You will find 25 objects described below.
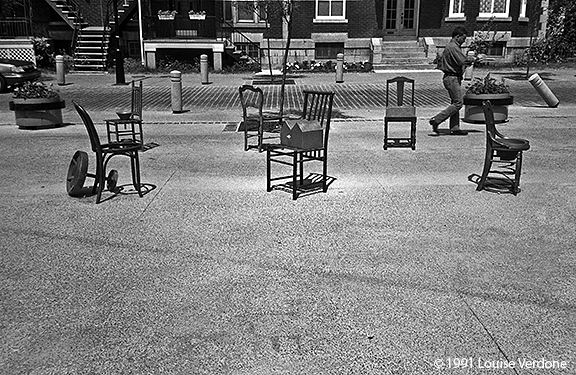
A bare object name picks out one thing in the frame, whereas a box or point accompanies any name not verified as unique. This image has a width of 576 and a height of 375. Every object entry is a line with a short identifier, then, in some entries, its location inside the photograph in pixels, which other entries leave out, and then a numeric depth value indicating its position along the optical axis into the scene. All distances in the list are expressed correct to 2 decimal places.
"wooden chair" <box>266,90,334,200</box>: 7.30
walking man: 10.98
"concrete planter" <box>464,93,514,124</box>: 12.54
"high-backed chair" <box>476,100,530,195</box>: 7.21
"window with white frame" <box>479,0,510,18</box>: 27.62
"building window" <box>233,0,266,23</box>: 22.24
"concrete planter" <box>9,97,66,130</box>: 12.60
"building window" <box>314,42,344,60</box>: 27.52
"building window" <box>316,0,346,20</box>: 27.16
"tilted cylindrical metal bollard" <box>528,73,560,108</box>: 15.05
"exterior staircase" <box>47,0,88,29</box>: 29.02
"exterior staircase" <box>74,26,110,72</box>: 26.97
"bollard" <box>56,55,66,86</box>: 21.94
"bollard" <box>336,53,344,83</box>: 21.23
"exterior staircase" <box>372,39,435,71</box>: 25.92
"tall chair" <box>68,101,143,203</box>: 6.97
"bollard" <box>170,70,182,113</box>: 14.99
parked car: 20.18
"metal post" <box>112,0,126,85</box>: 21.83
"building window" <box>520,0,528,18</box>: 27.59
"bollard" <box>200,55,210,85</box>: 21.25
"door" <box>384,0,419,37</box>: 27.55
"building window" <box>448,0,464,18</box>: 27.42
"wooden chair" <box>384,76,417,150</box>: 10.05
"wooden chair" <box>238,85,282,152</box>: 9.89
